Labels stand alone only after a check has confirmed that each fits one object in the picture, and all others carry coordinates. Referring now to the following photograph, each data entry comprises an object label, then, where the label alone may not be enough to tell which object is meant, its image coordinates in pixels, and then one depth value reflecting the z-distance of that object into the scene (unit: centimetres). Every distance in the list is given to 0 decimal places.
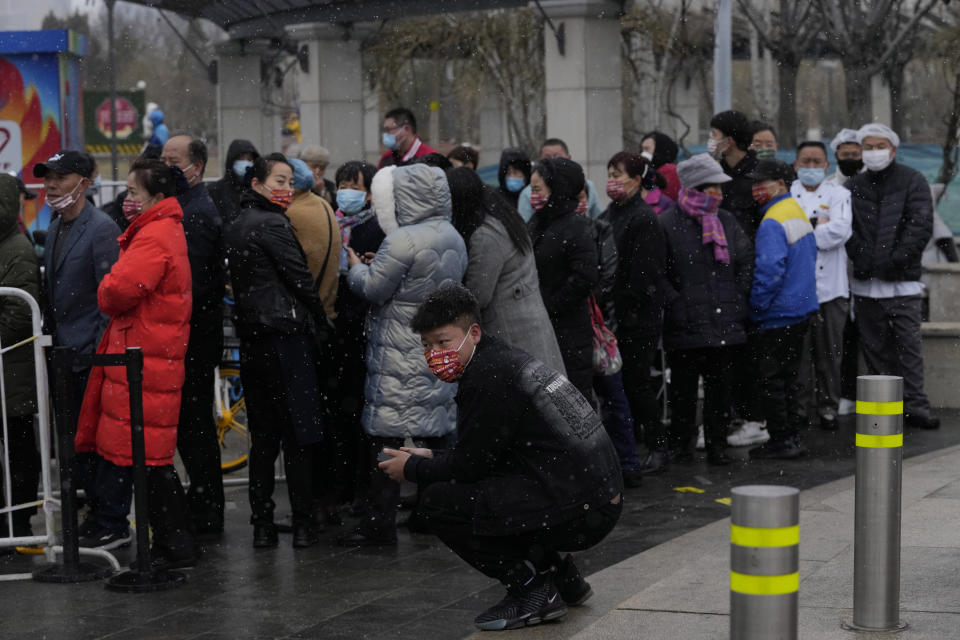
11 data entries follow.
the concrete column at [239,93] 4120
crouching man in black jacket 982
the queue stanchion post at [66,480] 1168
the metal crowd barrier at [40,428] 1259
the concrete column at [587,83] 2893
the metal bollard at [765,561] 700
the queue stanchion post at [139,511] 1161
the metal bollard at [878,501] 922
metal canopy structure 3732
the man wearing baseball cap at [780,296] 1677
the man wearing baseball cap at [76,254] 1298
